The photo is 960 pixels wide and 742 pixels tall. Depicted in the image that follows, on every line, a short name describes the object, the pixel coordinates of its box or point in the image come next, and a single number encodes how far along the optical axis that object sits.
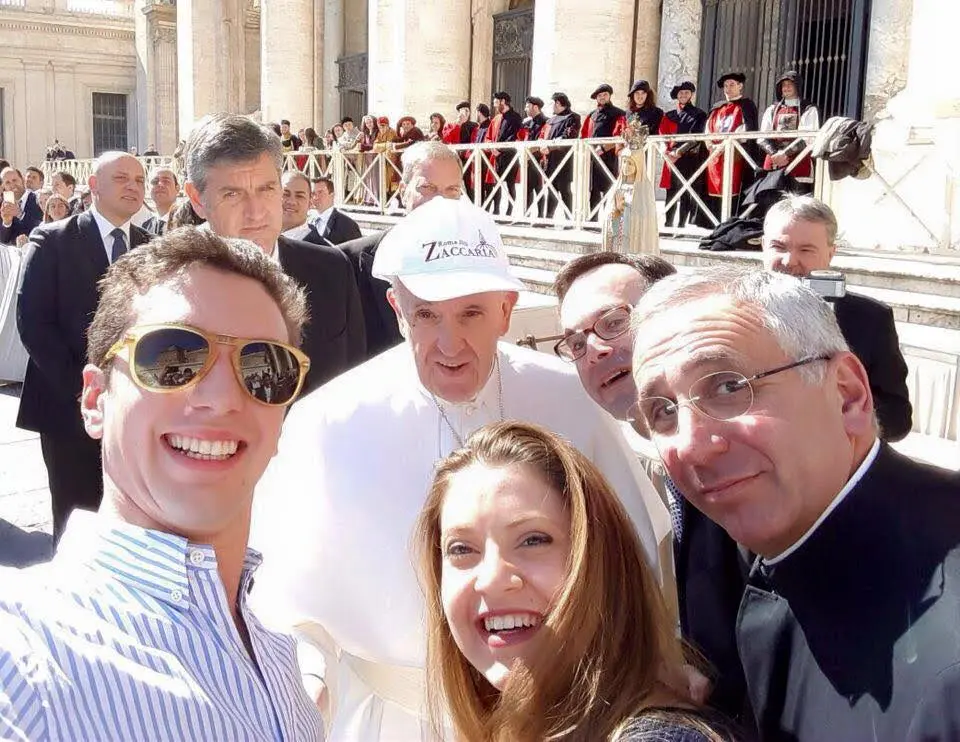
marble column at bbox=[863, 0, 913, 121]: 9.51
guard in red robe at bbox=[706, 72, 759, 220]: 9.74
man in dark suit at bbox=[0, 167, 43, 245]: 11.38
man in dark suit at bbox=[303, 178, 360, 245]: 6.48
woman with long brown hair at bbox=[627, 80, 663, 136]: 10.56
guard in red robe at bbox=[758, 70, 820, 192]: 8.82
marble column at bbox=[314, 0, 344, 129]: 23.28
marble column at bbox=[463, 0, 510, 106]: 18.42
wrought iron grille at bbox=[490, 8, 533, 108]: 17.67
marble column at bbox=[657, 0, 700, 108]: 13.81
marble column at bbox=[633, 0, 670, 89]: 14.16
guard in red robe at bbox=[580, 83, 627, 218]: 10.88
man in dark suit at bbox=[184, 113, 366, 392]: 3.05
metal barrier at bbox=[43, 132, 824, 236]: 9.61
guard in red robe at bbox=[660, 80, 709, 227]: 10.28
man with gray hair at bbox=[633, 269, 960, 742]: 1.20
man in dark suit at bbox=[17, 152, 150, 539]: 3.72
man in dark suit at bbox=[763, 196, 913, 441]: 3.44
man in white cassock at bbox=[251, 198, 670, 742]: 2.11
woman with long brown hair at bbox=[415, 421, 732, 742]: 1.36
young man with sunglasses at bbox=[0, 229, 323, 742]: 1.06
